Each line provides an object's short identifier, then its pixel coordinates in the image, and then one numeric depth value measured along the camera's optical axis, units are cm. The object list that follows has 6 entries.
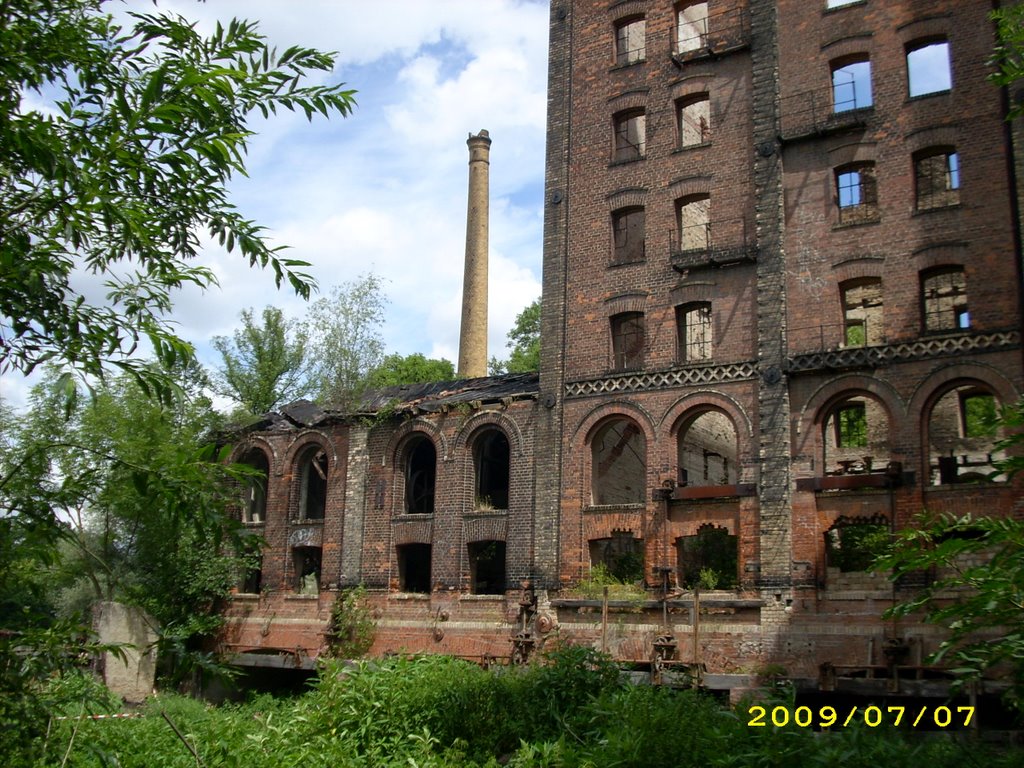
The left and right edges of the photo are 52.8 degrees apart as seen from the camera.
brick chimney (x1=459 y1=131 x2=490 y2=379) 4159
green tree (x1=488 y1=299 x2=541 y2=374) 4909
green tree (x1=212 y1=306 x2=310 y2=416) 4359
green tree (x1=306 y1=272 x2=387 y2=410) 2998
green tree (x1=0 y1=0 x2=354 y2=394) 530
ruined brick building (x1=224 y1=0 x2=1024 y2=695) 2136
